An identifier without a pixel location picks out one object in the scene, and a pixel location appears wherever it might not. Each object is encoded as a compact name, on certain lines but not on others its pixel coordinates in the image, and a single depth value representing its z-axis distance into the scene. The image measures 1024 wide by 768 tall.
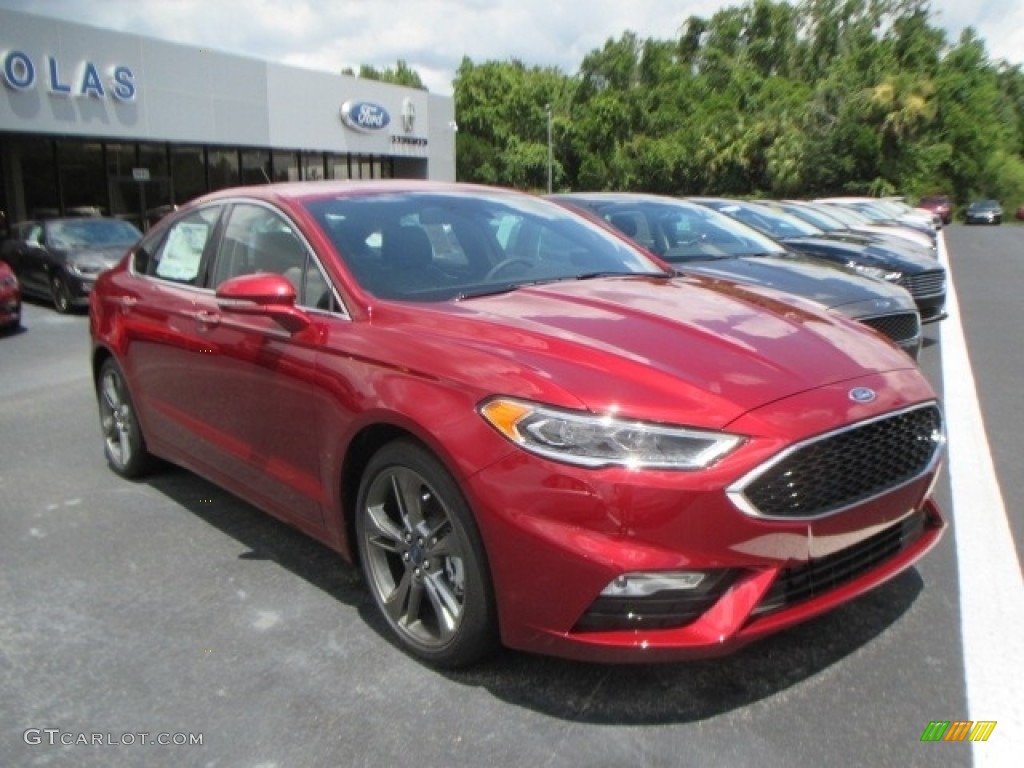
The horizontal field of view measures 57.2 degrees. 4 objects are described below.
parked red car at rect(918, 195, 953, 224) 47.05
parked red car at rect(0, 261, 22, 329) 11.02
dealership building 21.31
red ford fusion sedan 2.57
